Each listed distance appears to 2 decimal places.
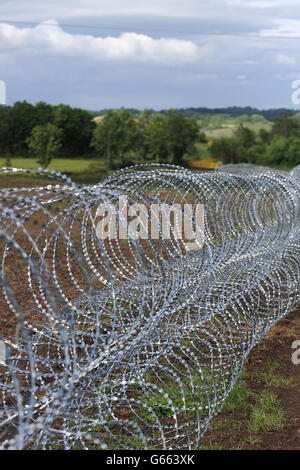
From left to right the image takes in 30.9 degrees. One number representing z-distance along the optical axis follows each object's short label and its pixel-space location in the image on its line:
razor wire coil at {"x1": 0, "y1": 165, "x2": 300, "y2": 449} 3.92
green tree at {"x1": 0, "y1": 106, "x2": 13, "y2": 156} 32.28
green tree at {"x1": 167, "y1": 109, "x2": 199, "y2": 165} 35.19
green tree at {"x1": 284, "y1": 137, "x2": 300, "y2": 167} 40.72
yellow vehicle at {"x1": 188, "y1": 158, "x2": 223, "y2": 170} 36.53
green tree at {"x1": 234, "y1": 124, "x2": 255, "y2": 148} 44.72
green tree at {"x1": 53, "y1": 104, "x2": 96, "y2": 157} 33.25
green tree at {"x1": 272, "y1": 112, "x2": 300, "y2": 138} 50.56
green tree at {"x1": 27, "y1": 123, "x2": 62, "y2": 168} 28.72
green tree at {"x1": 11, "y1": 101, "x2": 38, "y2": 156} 32.59
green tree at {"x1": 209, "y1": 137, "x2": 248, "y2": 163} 39.97
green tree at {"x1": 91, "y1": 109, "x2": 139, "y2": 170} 30.77
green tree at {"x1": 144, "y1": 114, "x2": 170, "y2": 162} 34.34
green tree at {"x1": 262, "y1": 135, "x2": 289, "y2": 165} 41.16
